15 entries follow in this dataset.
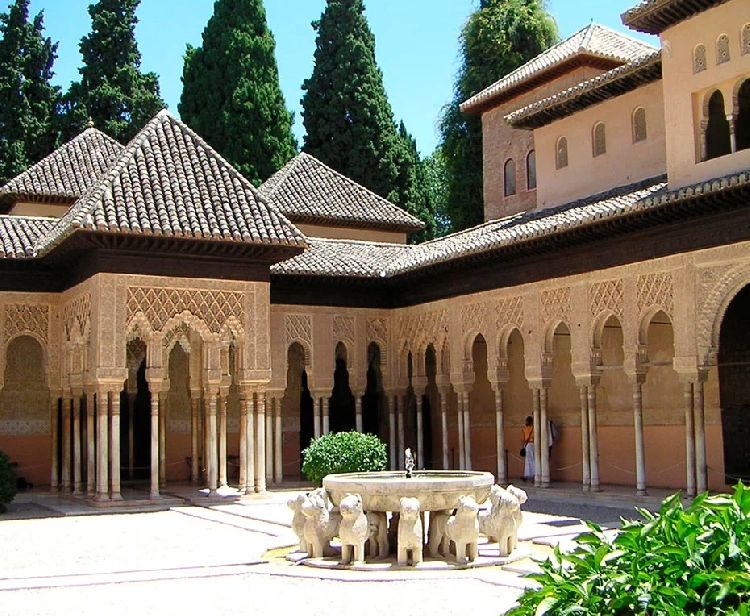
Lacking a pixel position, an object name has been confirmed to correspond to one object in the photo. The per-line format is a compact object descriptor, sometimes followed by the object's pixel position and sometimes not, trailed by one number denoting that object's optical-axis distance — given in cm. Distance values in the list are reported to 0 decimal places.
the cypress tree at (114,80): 3381
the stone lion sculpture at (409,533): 979
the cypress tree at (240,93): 3506
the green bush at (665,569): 383
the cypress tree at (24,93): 3200
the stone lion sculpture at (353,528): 980
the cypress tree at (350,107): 3556
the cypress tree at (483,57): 3703
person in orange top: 2016
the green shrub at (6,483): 1611
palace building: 1584
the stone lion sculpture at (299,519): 1041
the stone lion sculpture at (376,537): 1032
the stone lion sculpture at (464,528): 972
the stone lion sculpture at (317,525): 1027
